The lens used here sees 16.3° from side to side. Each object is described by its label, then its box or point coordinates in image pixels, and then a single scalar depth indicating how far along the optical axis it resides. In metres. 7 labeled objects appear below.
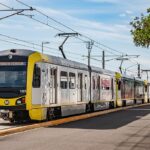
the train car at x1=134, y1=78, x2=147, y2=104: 56.28
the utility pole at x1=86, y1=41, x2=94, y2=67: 59.77
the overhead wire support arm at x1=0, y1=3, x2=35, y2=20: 28.45
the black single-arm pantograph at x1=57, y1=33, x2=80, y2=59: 34.65
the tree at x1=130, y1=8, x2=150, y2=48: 29.39
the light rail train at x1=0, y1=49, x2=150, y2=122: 21.58
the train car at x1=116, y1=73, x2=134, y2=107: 45.34
